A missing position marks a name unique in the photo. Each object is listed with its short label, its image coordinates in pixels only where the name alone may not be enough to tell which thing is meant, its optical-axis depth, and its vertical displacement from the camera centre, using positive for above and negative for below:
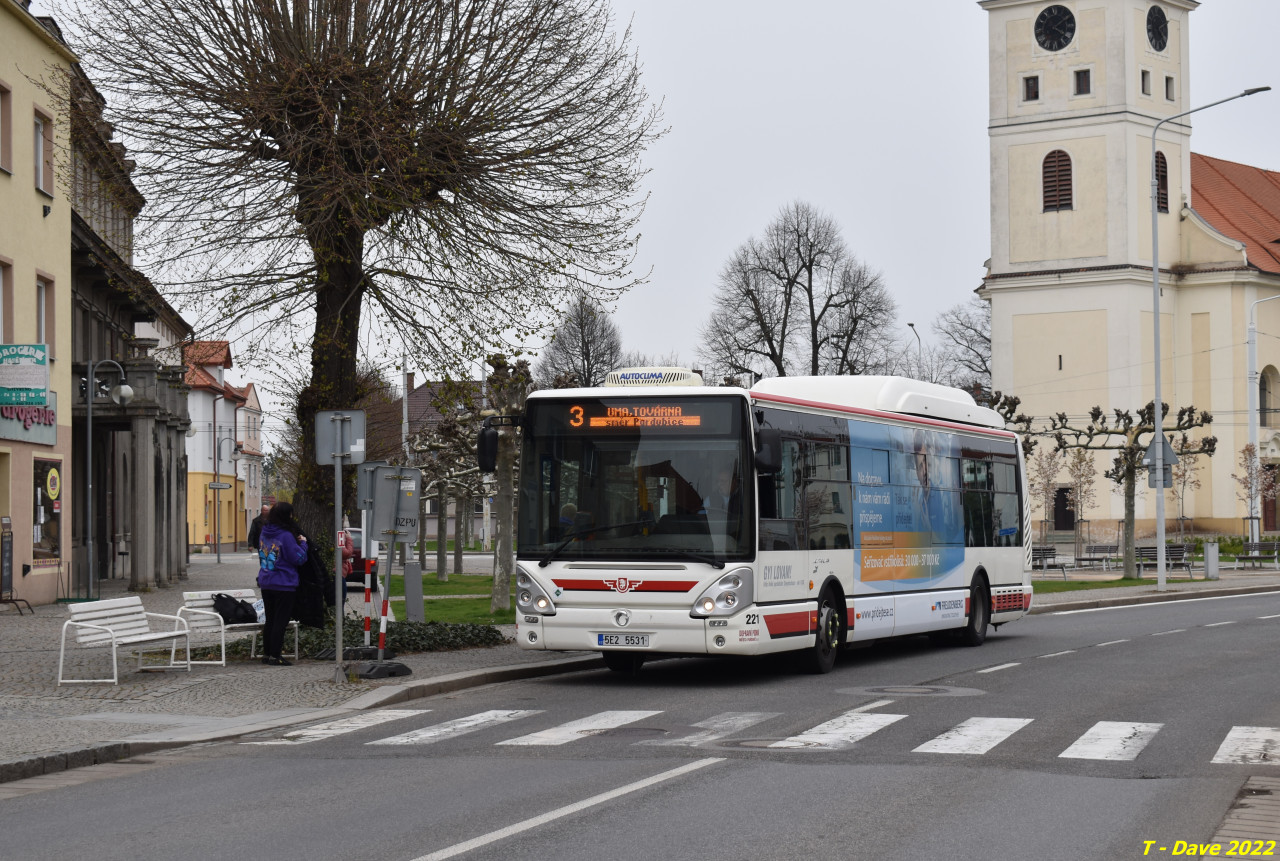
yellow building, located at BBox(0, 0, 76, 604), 29.75 +3.66
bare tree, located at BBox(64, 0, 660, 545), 18.62 +3.86
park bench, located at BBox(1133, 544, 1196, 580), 46.43 -2.43
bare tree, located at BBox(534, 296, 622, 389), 84.12 +6.74
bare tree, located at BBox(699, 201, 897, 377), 76.94 +7.86
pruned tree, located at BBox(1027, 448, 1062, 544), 72.69 -0.32
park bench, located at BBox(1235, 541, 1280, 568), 50.97 -2.65
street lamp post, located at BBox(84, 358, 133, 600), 30.19 +1.88
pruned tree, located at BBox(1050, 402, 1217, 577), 42.65 +0.63
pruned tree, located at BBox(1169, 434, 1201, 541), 70.38 -0.41
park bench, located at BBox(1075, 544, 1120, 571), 49.96 -2.57
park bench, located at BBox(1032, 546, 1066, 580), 46.31 -2.38
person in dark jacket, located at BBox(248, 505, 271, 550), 18.78 -0.53
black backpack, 18.38 -1.38
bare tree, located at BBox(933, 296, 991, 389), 95.50 +7.61
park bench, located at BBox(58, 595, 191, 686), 15.83 -1.37
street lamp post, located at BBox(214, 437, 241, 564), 72.26 +1.92
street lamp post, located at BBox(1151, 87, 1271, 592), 36.88 +0.73
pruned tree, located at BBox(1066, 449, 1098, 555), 68.02 -0.50
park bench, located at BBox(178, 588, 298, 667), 17.91 -1.45
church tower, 70.88 +10.29
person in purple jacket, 17.52 -0.89
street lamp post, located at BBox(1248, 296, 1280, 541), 63.53 +2.50
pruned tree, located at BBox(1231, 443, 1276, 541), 69.81 -0.45
